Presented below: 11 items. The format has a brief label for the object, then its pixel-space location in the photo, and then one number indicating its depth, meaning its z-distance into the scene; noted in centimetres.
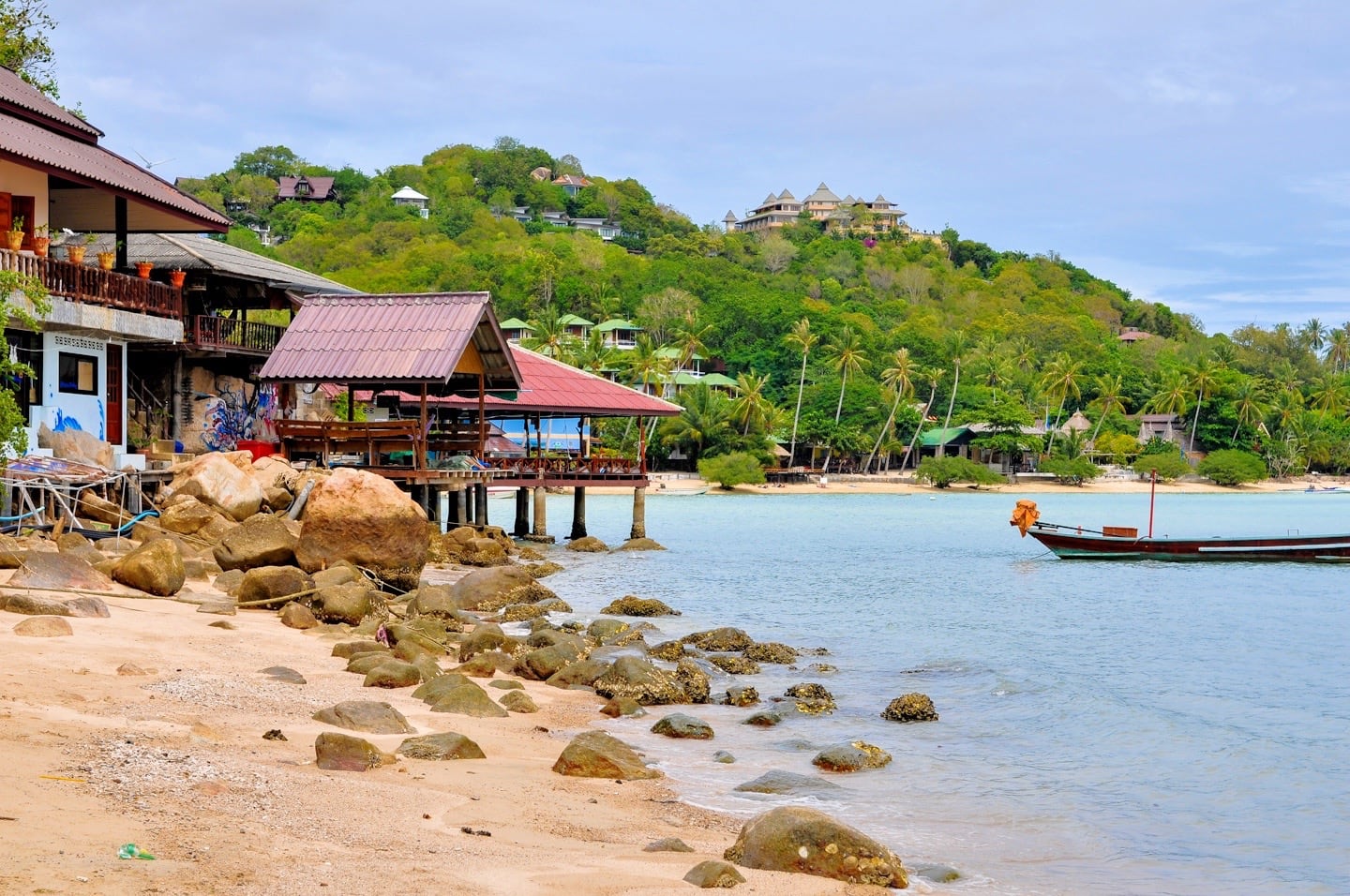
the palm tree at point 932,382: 9265
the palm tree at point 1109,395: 9631
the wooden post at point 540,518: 3825
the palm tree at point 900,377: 9006
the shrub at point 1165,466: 9100
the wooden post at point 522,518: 3897
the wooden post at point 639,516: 3862
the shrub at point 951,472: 8788
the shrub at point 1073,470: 8969
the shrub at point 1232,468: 9344
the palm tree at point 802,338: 9156
